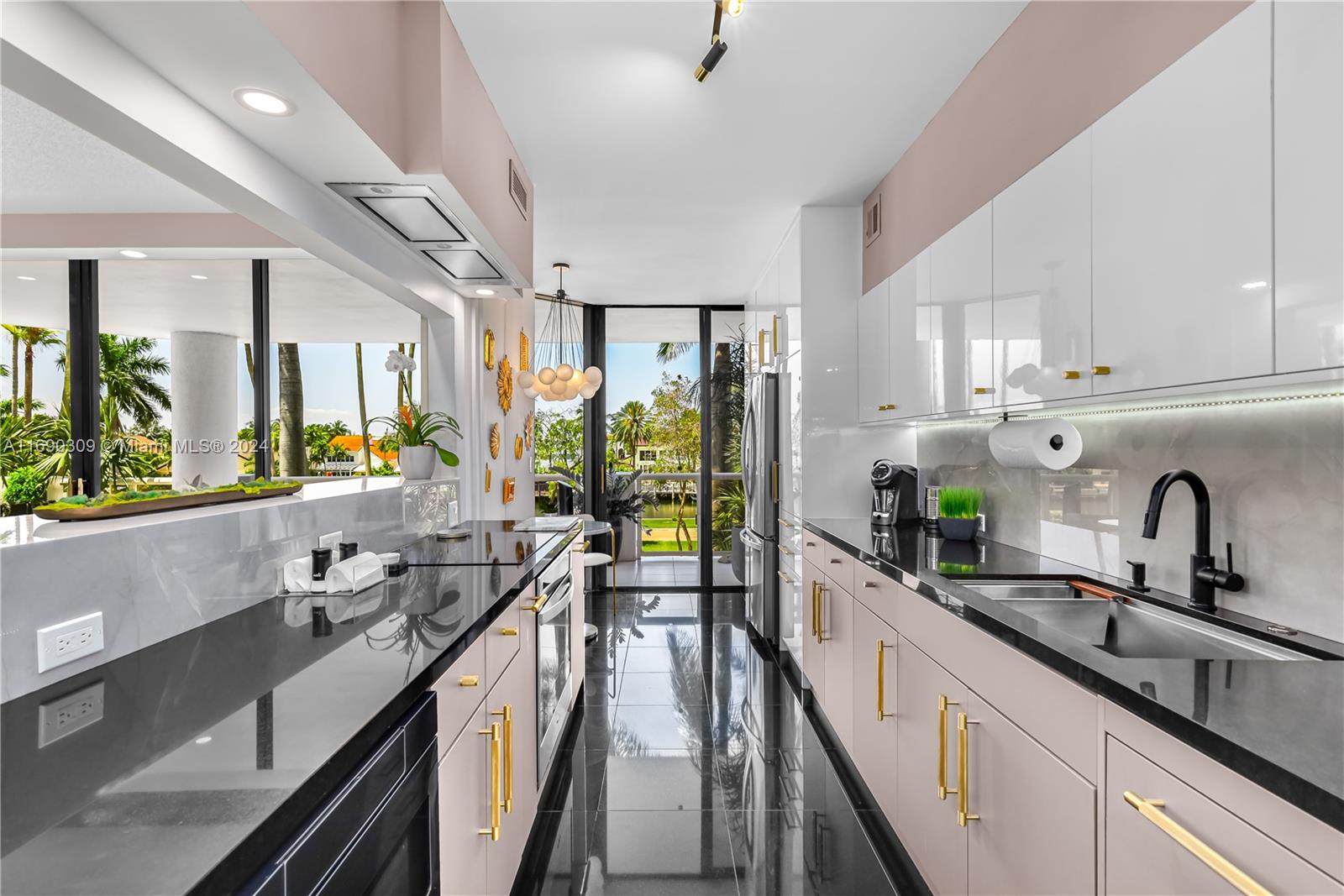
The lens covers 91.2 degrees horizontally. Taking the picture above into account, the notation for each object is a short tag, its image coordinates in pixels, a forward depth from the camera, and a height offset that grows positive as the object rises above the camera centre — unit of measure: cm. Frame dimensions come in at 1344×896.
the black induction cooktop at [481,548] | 223 -40
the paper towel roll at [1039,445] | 198 -3
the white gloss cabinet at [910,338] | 267 +43
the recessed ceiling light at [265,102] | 143 +76
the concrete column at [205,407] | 347 +20
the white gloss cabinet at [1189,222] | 116 +43
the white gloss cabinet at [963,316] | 216 +43
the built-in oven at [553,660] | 227 -83
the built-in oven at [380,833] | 75 -53
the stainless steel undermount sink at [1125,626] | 139 -47
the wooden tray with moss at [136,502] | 130 -13
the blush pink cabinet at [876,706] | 218 -95
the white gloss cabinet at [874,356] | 313 +41
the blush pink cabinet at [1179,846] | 79 -55
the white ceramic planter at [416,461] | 304 -9
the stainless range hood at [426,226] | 201 +75
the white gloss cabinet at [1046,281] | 166 +43
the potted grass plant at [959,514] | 272 -32
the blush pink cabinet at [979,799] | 122 -81
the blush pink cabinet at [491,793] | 134 -83
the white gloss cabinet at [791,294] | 374 +87
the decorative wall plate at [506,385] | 437 +38
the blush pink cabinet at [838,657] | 269 -95
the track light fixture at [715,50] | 183 +118
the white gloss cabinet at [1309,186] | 101 +40
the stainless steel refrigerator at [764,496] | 434 -39
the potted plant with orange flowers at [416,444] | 304 -1
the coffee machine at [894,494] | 323 -28
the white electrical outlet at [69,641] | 107 -33
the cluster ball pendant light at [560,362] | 464 +73
